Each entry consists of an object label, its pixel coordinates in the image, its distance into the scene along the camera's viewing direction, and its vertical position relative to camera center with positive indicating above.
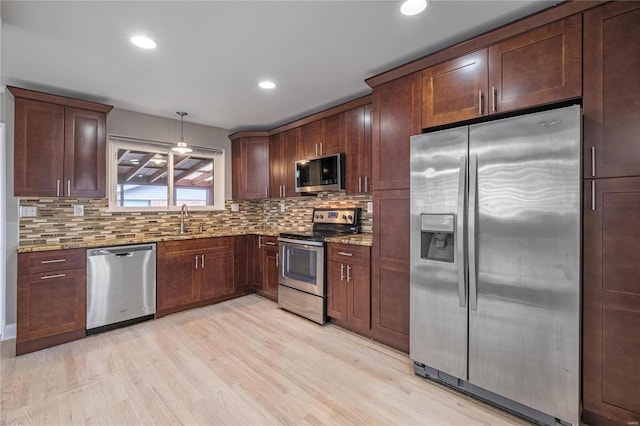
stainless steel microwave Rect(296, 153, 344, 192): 3.54 +0.49
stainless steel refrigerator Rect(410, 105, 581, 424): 1.71 -0.30
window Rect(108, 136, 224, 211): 3.86 +0.50
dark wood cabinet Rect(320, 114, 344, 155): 3.57 +0.94
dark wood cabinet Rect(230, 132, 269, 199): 4.65 +0.74
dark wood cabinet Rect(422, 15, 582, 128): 1.81 +0.92
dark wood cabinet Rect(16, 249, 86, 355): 2.76 -0.82
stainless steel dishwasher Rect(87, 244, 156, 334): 3.14 -0.80
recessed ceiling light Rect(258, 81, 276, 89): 3.00 +1.29
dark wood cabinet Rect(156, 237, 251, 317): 3.64 -0.78
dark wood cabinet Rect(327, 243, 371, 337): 2.97 -0.75
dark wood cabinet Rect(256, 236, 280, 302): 4.13 -0.74
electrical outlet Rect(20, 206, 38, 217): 3.15 +0.02
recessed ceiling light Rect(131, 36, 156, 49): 2.20 +1.26
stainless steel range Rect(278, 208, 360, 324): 3.38 -0.61
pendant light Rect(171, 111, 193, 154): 3.62 +0.78
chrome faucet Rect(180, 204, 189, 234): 4.28 -0.07
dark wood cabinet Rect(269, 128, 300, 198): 4.24 +0.73
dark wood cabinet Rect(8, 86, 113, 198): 2.95 +0.69
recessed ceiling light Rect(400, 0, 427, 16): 1.83 +1.27
